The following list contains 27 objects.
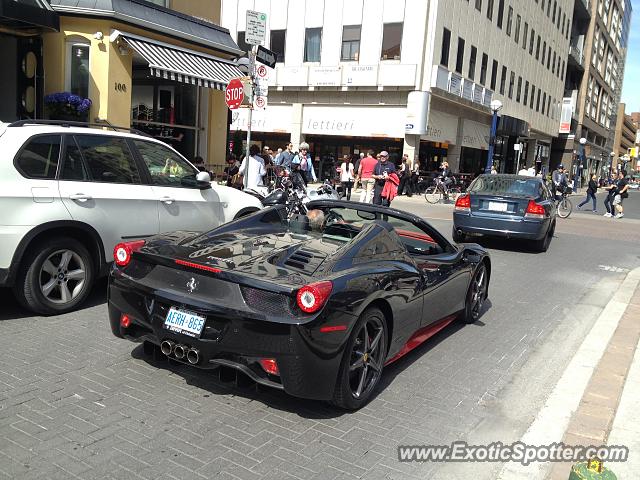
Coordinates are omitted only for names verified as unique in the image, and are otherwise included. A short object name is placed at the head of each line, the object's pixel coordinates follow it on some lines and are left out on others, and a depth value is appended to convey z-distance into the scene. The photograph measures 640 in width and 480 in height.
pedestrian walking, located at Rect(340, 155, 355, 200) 21.06
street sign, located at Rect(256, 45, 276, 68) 10.93
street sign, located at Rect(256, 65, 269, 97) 11.31
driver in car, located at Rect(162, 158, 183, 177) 6.77
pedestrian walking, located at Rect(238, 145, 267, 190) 13.46
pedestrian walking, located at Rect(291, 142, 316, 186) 21.41
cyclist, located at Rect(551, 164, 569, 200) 22.55
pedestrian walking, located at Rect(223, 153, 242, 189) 14.40
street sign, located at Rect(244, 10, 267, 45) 10.24
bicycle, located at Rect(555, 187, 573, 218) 20.86
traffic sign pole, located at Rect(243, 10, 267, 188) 10.25
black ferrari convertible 3.52
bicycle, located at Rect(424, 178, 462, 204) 24.42
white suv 5.23
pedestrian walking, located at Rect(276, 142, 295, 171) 18.61
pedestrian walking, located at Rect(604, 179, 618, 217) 22.77
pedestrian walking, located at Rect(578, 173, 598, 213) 25.27
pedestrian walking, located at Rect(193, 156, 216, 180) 14.26
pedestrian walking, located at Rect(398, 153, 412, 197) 25.92
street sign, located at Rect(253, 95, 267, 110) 11.30
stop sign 11.14
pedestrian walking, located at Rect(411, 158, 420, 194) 27.78
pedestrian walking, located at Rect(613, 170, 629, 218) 22.02
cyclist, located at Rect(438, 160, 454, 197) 27.11
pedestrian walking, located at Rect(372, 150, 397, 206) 15.14
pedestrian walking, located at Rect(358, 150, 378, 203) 17.22
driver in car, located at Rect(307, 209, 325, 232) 5.05
